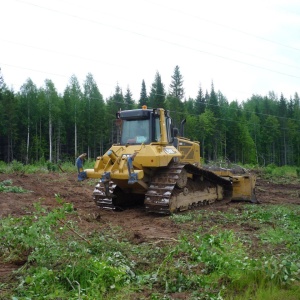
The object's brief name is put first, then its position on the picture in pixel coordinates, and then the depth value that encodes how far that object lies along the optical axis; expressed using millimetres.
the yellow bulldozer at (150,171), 9219
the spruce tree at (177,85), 59812
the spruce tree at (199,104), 63188
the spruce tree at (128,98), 58062
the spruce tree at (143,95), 55400
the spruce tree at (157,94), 51753
